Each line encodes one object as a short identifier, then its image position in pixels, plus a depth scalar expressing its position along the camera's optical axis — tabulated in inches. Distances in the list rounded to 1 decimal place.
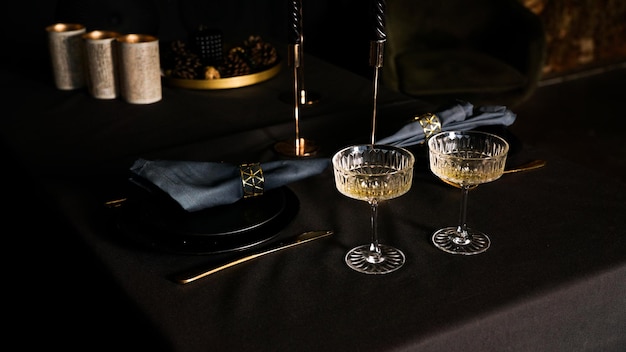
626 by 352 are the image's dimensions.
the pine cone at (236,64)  60.8
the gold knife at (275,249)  31.2
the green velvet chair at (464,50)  94.8
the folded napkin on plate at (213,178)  35.6
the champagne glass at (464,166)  32.9
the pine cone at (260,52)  63.3
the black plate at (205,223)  33.6
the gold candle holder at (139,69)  54.5
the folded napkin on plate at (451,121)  42.8
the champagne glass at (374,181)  31.3
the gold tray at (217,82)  59.4
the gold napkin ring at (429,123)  43.2
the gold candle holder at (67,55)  59.0
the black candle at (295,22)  42.8
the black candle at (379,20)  36.0
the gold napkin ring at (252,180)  36.7
